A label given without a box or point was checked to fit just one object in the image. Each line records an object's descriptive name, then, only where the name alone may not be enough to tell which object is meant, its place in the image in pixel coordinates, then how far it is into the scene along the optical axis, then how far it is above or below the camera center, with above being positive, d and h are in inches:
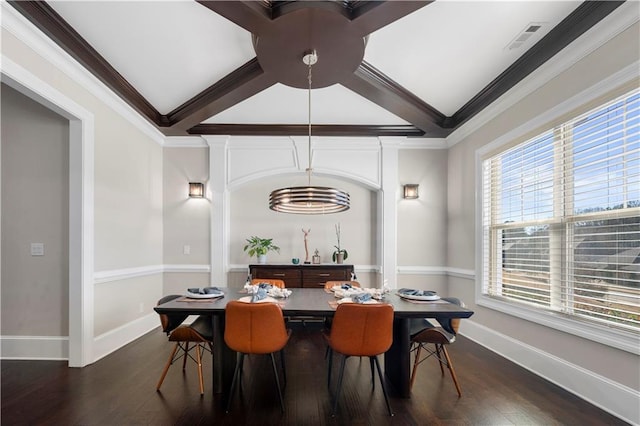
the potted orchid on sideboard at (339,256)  190.1 -25.2
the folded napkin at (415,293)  110.1 -27.6
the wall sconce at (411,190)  192.2 +14.1
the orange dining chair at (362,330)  87.7 -32.3
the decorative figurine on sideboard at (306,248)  195.3 -21.2
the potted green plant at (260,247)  187.5 -20.4
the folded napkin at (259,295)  98.4 -25.7
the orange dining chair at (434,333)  102.4 -39.7
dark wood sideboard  180.2 -33.7
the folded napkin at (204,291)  111.6 -27.2
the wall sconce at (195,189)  188.2 +14.0
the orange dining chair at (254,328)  88.0 -31.9
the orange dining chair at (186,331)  102.4 -39.2
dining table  93.4 -29.5
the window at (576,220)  90.0 -2.1
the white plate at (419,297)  106.6 -27.9
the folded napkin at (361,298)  96.5 -25.4
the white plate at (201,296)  108.0 -27.8
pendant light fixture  103.0 +4.7
